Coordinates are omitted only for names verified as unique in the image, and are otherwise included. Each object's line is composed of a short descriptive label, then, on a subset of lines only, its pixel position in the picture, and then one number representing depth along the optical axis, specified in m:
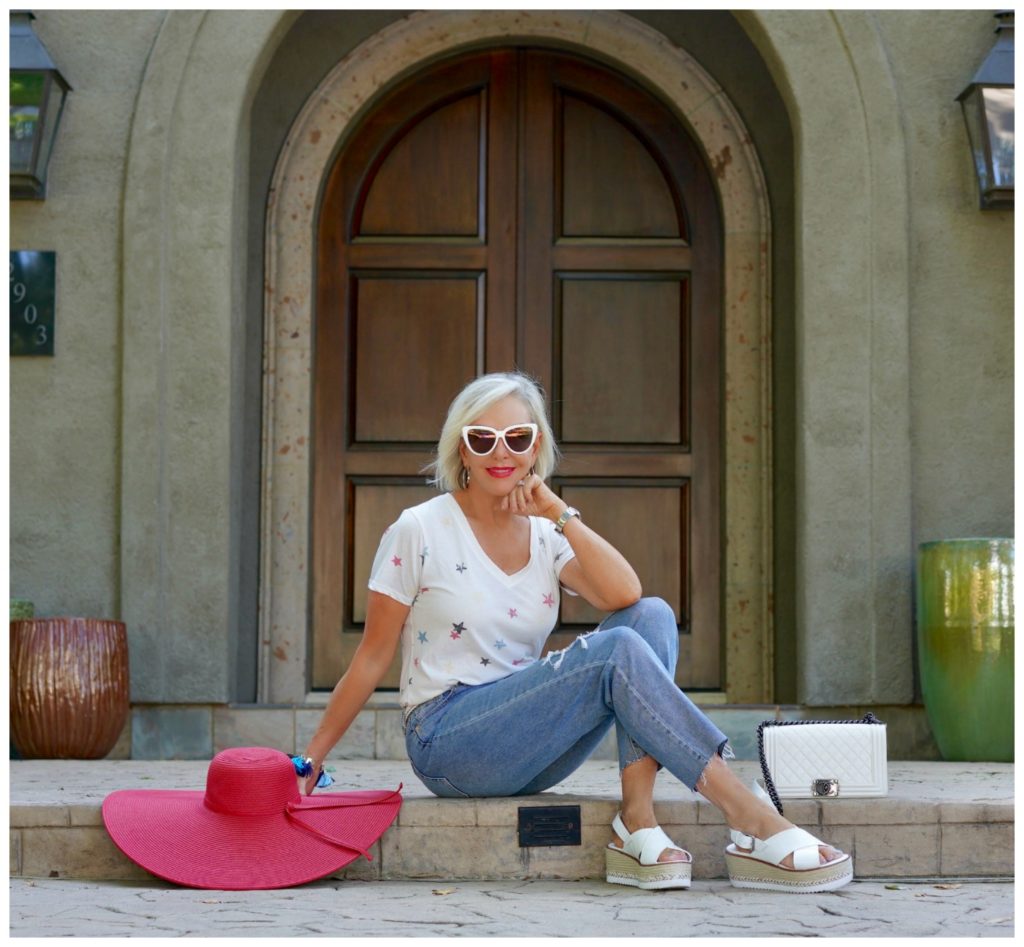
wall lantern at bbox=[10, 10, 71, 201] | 5.82
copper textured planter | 5.45
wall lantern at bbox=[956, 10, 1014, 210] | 5.79
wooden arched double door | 6.40
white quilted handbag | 3.93
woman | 3.60
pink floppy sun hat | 3.67
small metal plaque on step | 3.88
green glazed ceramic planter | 5.44
